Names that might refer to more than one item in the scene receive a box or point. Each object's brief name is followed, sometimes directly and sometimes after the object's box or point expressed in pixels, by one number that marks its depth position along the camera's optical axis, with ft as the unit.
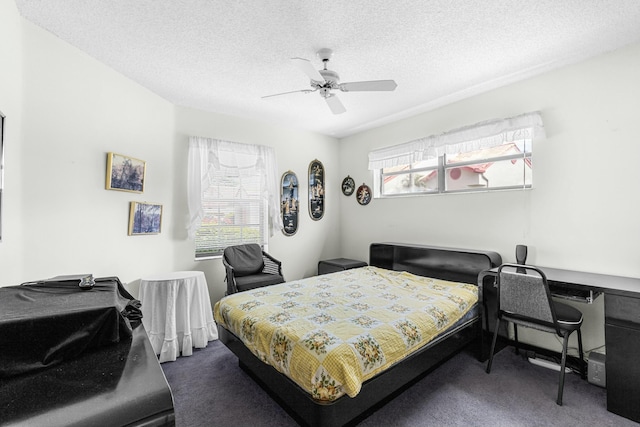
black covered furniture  2.30
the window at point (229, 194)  12.38
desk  6.33
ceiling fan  7.98
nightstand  14.48
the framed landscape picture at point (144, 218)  10.18
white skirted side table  9.06
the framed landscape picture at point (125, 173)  9.19
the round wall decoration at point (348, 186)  16.72
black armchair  11.44
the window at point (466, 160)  10.19
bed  5.45
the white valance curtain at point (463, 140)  9.64
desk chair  7.11
